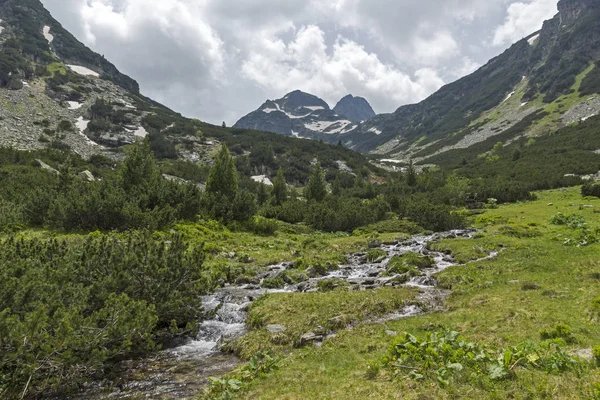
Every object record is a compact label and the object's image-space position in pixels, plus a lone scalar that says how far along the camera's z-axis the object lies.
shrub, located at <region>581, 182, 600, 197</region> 40.34
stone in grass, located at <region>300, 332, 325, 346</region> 10.52
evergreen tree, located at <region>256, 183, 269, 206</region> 52.56
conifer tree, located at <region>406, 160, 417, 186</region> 64.38
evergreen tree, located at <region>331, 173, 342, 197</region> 62.60
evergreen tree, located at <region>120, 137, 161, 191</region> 32.88
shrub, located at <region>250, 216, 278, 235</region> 33.28
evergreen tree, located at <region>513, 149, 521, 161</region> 79.38
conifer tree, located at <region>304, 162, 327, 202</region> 53.31
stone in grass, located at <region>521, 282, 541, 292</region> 13.58
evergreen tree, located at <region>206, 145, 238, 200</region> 39.53
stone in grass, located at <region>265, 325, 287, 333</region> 11.37
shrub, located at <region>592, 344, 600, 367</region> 6.98
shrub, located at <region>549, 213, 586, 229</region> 26.11
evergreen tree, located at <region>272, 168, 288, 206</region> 51.88
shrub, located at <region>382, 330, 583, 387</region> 6.94
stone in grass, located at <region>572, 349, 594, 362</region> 7.30
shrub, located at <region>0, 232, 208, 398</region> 6.85
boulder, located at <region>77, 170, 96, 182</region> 46.69
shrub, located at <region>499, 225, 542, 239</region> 25.75
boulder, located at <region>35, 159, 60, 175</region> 45.72
